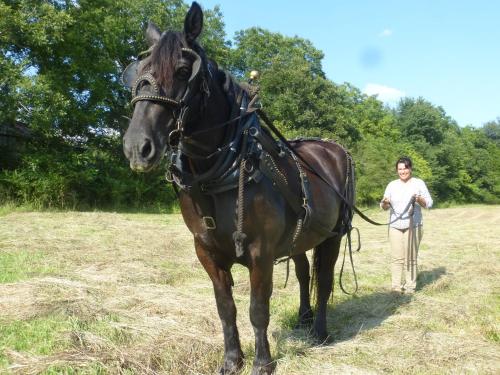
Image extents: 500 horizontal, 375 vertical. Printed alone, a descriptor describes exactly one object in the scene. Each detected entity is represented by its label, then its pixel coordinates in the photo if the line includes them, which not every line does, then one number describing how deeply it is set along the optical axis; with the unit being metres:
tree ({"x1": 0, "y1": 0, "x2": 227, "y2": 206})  13.71
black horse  2.24
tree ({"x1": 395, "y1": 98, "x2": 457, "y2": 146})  42.06
